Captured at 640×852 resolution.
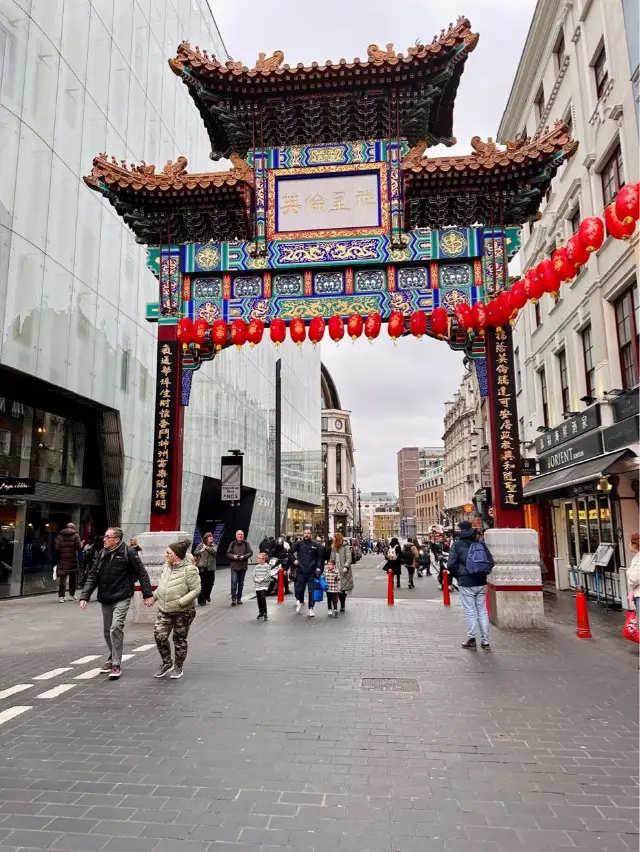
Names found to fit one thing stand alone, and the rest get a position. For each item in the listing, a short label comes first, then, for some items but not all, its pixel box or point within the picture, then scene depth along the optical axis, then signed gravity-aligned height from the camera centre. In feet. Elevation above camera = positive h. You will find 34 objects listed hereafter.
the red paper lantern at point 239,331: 39.93 +13.47
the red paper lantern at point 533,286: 30.66 +12.70
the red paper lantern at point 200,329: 39.96 +13.61
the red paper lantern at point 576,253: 26.25 +12.35
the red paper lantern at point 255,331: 39.83 +13.43
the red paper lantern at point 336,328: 39.01 +13.34
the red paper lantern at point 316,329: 38.88 +13.28
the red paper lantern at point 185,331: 40.09 +13.53
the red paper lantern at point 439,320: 38.29 +13.49
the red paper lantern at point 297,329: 39.65 +13.47
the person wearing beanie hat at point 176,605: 23.90 -3.15
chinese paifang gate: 38.17 +21.66
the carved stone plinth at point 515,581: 34.71 -3.34
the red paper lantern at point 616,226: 21.91 +11.28
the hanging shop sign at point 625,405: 38.17 +8.10
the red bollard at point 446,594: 46.29 -5.41
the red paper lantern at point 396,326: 38.22 +13.17
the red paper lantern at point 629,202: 20.61 +11.40
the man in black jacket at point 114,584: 24.22 -2.30
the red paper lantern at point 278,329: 39.22 +13.38
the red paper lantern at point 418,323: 38.24 +13.35
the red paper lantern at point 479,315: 37.63 +13.54
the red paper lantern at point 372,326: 38.55 +13.28
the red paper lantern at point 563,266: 27.55 +12.36
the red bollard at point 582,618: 31.63 -5.09
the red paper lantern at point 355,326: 38.96 +13.39
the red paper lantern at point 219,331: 39.93 +13.48
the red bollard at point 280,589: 49.51 -5.19
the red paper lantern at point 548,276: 29.09 +12.53
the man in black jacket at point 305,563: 42.80 -2.62
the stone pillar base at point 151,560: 37.01 -2.01
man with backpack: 29.17 -2.75
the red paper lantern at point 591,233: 25.18 +12.64
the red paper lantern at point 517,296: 32.53 +13.00
